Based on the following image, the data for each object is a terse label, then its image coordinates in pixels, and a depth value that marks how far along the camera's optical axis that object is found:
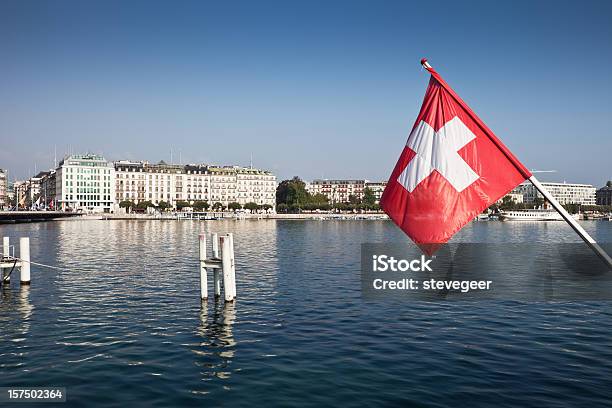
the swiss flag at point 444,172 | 11.66
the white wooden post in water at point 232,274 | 28.88
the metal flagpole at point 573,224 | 10.37
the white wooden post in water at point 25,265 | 34.78
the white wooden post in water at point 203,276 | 29.23
